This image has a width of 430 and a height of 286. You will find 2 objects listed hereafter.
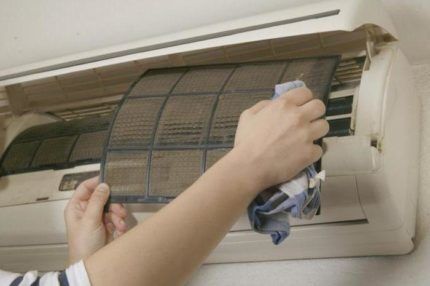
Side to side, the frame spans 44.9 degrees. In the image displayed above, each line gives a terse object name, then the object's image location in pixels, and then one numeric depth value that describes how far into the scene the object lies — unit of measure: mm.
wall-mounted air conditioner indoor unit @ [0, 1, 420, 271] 812
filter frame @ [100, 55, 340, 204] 821
